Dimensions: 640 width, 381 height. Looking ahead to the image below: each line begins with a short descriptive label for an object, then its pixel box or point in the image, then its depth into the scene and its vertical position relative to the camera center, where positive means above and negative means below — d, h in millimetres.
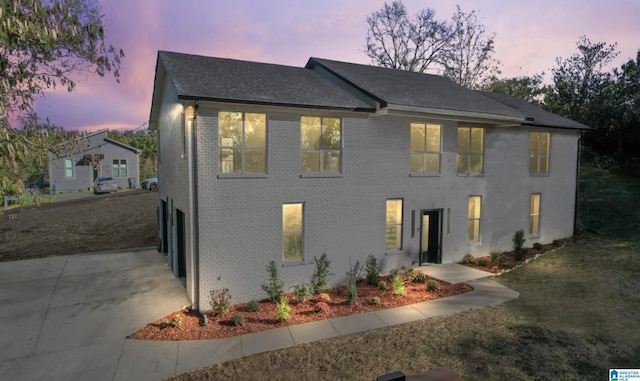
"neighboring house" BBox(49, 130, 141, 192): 39344 +407
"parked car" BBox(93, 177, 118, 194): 36094 -1355
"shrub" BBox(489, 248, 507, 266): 14266 -3369
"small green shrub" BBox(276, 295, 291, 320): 9117 -3574
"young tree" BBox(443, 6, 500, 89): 33875 +11653
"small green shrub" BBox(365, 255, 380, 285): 11836 -3291
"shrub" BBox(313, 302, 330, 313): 9555 -3629
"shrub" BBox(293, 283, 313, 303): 10383 -3545
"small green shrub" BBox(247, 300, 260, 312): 9688 -3662
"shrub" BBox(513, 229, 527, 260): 14914 -2978
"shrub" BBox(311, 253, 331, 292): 11164 -3199
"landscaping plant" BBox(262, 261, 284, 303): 10336 -3340
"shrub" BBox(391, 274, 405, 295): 10883 -3484
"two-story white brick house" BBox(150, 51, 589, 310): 10008 +148
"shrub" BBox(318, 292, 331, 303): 10383 -3665
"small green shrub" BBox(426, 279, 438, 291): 11219 -3534
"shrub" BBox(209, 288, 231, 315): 9531 -3517
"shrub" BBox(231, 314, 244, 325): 8789 -3641
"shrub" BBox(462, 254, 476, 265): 14189 -3432
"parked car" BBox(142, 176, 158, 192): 38219 -1238
